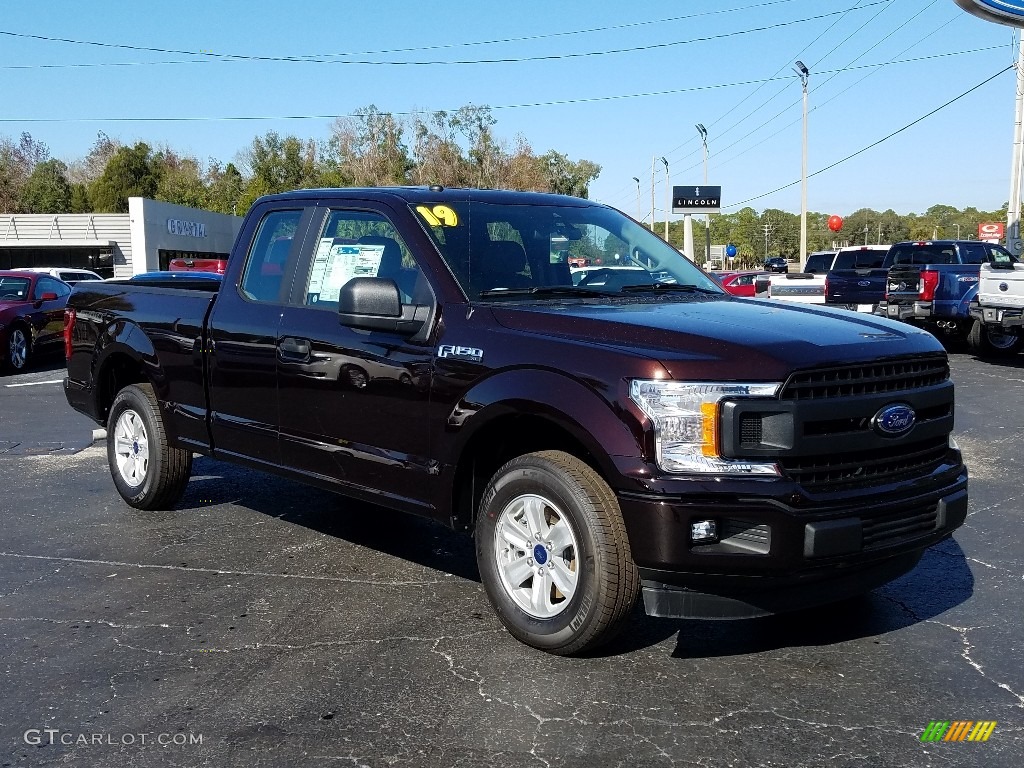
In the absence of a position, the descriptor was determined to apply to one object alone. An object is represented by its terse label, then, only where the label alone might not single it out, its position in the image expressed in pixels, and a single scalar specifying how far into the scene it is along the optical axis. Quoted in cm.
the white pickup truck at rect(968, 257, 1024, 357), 1502
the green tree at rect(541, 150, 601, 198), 7693
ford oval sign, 1978
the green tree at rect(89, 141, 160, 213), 7169
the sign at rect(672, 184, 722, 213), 6738
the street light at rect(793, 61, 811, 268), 5187
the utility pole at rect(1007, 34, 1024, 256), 2861
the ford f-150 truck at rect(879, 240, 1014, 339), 1733
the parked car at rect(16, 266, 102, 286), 2477
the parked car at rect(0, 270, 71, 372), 1616
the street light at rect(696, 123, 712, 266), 7798
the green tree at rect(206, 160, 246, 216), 8006
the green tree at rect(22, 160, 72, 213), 6938
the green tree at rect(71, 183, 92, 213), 7256
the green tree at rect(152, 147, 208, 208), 7525
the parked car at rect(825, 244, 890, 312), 2220
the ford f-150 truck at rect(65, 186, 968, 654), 377
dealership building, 4684
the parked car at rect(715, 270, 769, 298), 3021
